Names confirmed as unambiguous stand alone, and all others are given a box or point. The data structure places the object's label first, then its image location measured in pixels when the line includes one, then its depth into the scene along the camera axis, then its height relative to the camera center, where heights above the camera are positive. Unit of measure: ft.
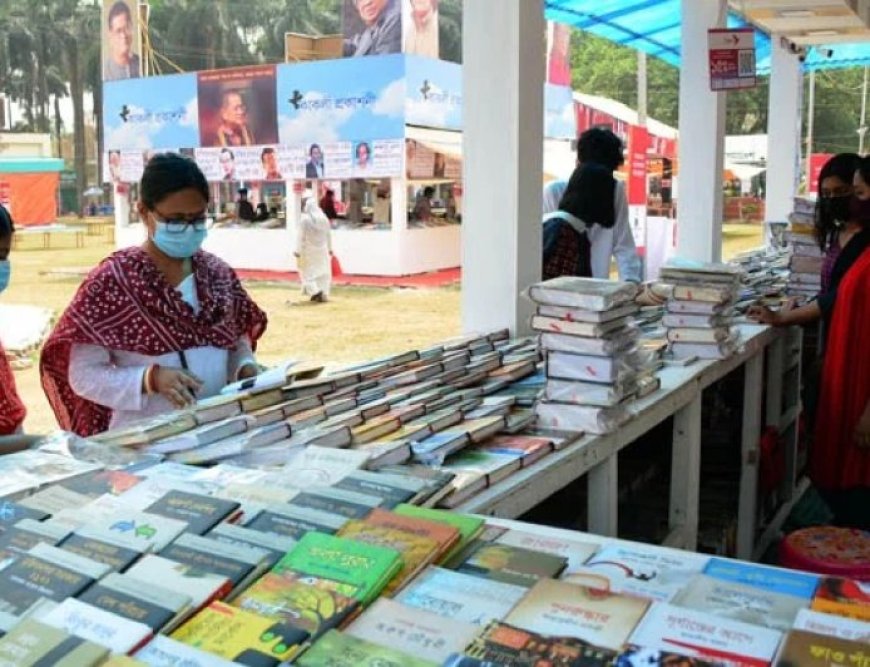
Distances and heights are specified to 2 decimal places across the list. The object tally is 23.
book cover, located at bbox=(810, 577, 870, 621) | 3.60 -1.44
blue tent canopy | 19.02 +4.37
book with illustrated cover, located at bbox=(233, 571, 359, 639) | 3.49 -1.40
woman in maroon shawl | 7.48 -0.81
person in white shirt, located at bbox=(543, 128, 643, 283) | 12.64 -0.10
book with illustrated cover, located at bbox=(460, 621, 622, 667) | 3.25 -1.46
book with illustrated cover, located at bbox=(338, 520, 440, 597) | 3.92 -1.35
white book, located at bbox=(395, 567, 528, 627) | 3.65 -1.45
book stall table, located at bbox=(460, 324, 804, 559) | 5.94 -1.74
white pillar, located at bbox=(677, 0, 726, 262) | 16.35 +1.36
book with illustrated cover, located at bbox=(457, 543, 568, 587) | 4.01 -1.45
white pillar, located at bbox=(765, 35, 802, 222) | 25.07 +2.26
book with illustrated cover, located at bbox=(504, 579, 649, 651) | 3.45 -1.44
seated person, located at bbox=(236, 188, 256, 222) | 52.65 +0.76
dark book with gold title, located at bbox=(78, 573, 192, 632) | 3.45 -1.37
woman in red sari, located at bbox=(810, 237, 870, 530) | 9.95 -1.91
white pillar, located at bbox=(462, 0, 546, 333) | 9.65 +0.67
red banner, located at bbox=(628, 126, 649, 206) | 27.89 +1.69
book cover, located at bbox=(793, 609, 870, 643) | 3.35 -1.41
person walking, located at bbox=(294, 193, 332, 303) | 42.57 -1.22
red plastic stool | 7.20 -2.51
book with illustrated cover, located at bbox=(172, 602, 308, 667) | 3.26 -1.43
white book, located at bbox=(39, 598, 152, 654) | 3.32 -1.40
